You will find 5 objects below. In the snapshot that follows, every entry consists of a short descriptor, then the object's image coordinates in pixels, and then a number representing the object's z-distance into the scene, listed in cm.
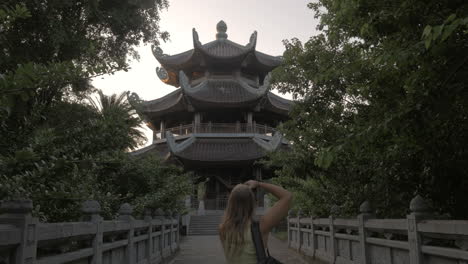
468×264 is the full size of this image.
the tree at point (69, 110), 294
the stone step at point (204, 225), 2577
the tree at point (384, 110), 357
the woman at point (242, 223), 278
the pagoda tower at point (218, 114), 2842
